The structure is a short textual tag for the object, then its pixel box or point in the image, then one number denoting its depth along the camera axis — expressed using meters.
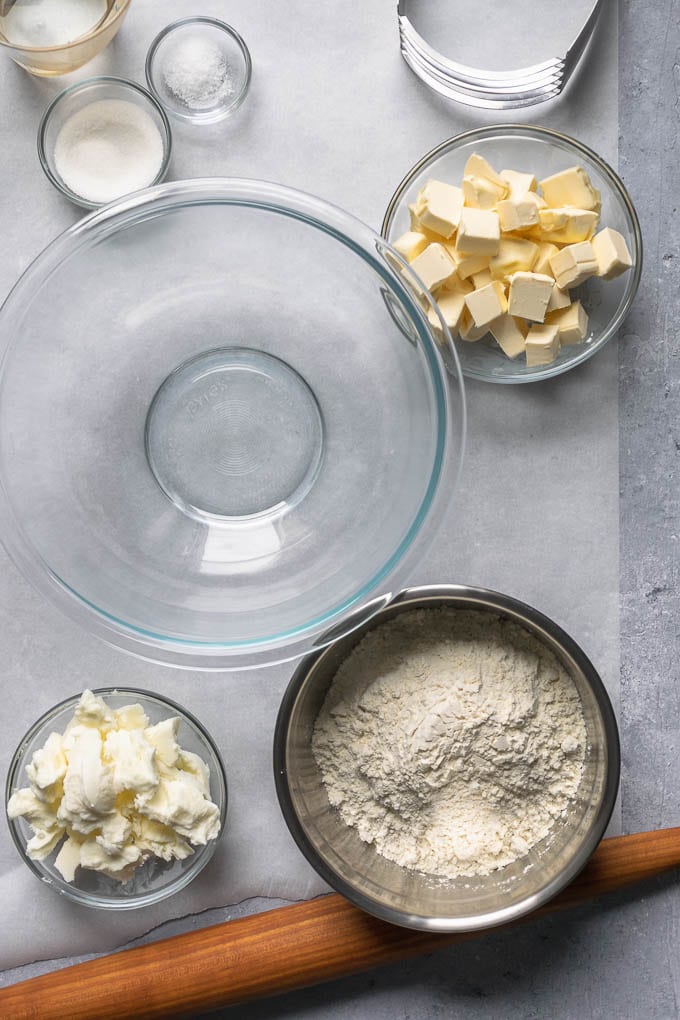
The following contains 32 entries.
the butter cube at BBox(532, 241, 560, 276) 1.16
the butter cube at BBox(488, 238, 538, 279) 1.15
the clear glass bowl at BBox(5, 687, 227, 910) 1.20
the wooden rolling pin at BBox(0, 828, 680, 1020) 1.18
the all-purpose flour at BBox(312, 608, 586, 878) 1.12
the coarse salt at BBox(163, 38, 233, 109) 1.23
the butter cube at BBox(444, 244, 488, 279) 1.15
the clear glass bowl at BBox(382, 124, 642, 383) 1.21
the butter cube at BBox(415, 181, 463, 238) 1.13
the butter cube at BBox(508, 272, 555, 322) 1.12
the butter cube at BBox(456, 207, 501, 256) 1.11
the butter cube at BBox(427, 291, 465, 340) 1.16
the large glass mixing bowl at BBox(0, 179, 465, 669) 1.12
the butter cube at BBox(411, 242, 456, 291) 1.13
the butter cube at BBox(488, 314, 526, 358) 1.17
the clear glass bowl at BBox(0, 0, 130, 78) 1.16
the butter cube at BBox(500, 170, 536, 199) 1.15
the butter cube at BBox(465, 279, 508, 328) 1.14
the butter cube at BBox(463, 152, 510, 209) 1.15
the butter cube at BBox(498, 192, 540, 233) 1.12
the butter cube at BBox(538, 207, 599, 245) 1.14
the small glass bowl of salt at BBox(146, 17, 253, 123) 1.23
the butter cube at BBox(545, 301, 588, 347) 1.17
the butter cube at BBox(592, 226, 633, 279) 1.14
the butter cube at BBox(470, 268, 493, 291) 1.16
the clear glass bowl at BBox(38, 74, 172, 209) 1.21
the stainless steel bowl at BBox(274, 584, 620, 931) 1.10
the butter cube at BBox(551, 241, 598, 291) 1.14
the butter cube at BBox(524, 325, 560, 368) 1.16
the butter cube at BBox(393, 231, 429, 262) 1.16
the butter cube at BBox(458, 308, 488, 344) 1.17
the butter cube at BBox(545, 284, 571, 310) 1.16
